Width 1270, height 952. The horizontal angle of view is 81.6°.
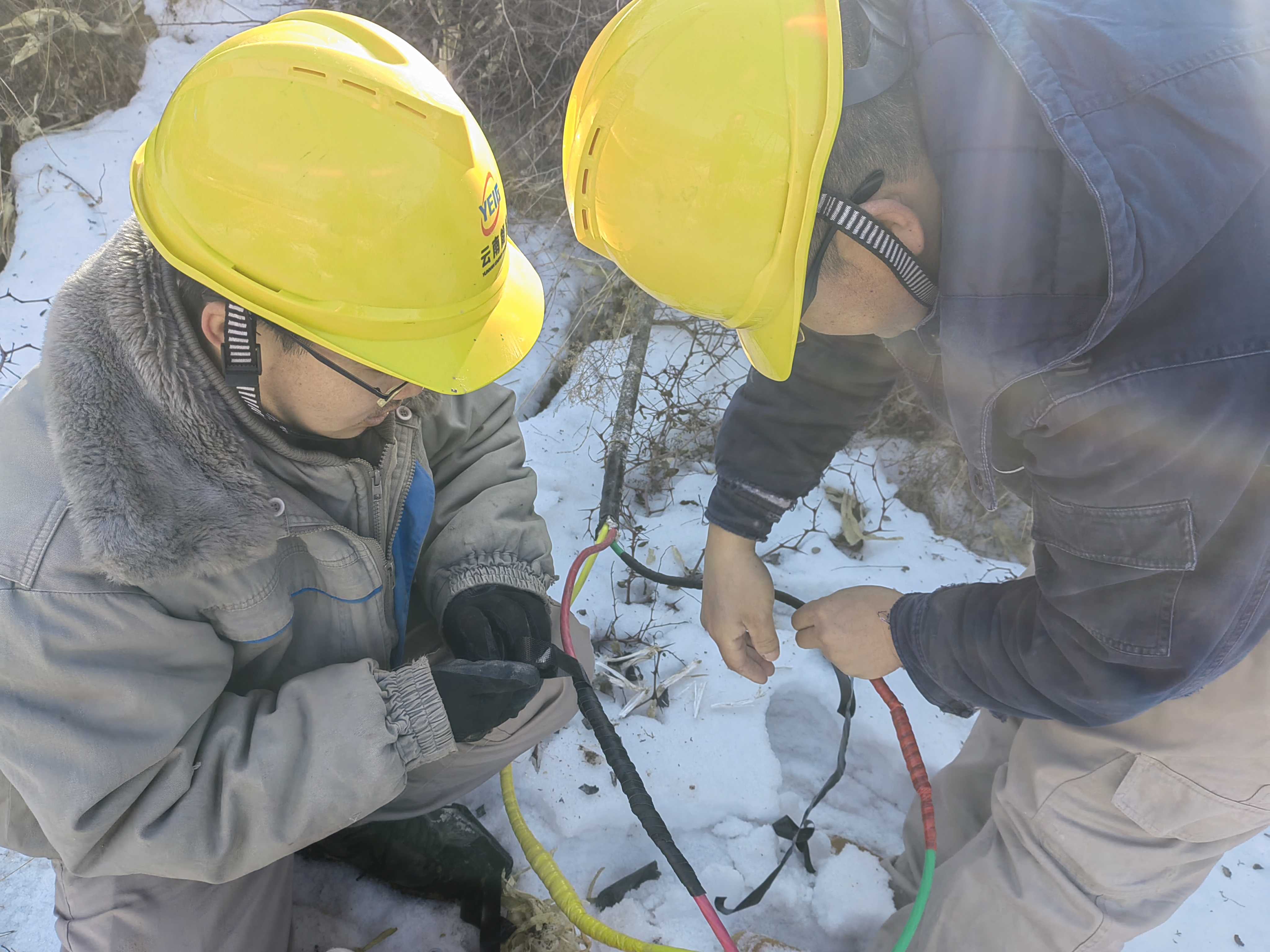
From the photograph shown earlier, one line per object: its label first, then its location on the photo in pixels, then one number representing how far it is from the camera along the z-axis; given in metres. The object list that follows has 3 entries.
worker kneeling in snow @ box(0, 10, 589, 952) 1.17
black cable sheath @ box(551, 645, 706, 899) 1.62
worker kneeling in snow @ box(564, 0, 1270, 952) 0.89
